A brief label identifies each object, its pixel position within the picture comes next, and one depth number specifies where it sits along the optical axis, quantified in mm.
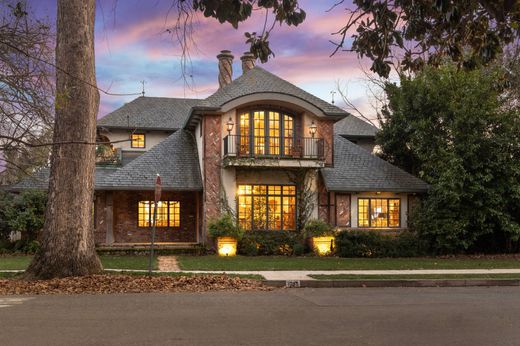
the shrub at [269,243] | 24016
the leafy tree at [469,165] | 24203
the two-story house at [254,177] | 24953
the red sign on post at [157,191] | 14637
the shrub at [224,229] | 23484
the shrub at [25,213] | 24859
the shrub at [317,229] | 24094
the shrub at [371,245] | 23500
